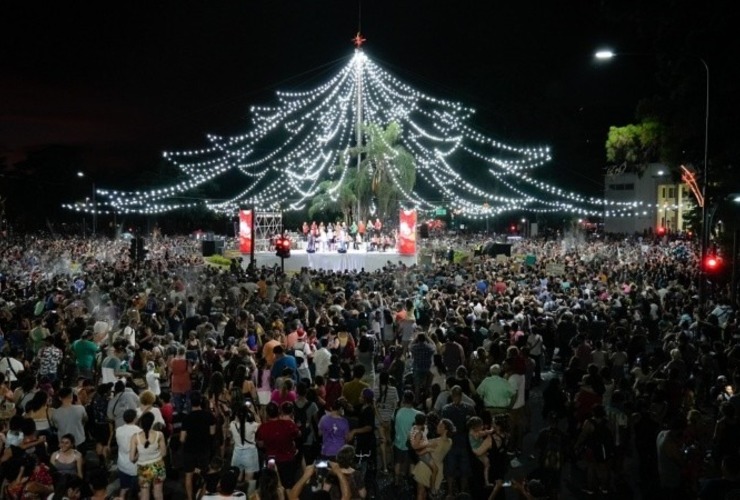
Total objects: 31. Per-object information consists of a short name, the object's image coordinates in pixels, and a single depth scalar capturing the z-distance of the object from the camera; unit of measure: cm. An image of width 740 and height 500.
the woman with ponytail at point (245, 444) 652
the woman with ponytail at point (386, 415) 749
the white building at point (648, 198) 5212
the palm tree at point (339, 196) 3353
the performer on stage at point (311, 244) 3087
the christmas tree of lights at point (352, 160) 3309
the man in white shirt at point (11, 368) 843
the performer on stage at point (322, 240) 3151
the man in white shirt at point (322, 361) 951
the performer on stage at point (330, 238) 3167
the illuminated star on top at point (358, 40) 3228
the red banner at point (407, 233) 2838
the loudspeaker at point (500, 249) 3209
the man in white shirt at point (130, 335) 1019
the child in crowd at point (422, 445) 635
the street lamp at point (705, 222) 1382
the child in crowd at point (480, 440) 652
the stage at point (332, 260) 2988
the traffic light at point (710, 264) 1436
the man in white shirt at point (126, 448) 632
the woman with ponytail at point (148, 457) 626
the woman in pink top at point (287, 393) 737
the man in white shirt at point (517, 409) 834
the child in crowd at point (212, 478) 511
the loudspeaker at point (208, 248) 3431
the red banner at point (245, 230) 2631
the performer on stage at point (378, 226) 3296
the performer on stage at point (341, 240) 3095
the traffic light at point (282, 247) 2111
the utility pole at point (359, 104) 3201
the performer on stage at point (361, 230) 3279
